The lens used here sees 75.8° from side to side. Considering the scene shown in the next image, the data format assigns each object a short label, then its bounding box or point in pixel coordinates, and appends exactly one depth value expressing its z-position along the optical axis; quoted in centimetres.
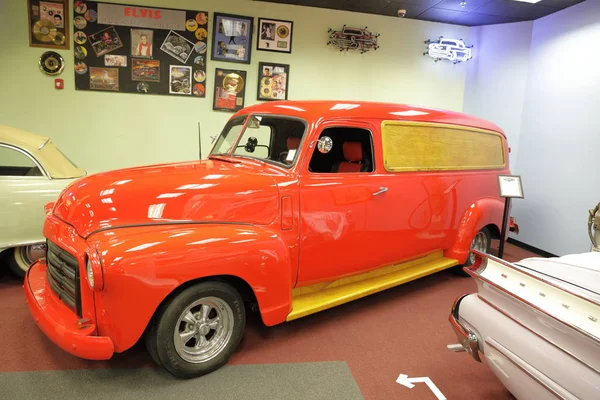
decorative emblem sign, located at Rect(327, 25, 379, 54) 571
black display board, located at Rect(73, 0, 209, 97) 503
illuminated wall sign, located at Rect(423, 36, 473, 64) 606
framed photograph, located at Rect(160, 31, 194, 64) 524
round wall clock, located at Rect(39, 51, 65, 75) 499
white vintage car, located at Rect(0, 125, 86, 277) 324
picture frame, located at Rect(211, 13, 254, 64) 533
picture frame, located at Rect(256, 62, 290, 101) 559
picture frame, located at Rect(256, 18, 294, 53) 548
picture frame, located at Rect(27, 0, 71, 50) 490
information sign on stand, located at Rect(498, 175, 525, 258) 367
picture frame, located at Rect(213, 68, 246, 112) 548
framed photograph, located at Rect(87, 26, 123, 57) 505
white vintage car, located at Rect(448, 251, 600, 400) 156
